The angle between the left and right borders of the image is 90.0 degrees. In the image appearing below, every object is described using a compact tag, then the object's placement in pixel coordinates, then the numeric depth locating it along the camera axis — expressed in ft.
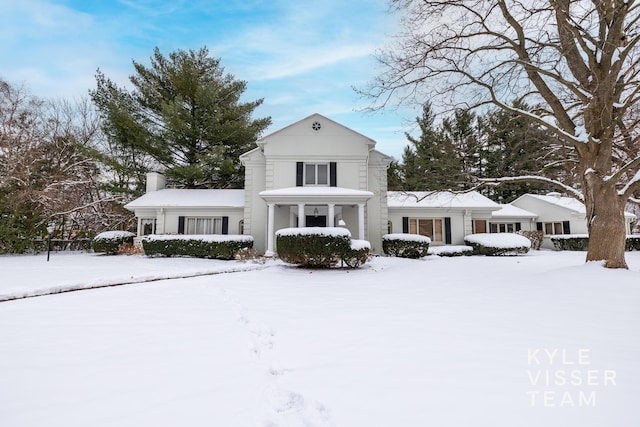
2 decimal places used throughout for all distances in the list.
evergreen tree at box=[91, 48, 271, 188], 67.77
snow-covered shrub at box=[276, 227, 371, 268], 35.01
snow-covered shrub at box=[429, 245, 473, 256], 54.80
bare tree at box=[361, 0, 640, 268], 26.18
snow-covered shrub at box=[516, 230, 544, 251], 69.87
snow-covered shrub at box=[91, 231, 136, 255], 54.65
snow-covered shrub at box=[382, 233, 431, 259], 49.62
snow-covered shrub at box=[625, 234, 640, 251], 65.51
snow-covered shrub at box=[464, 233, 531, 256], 54.70
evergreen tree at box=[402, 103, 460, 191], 86.05
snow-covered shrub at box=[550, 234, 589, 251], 65.27
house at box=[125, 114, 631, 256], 53.62
